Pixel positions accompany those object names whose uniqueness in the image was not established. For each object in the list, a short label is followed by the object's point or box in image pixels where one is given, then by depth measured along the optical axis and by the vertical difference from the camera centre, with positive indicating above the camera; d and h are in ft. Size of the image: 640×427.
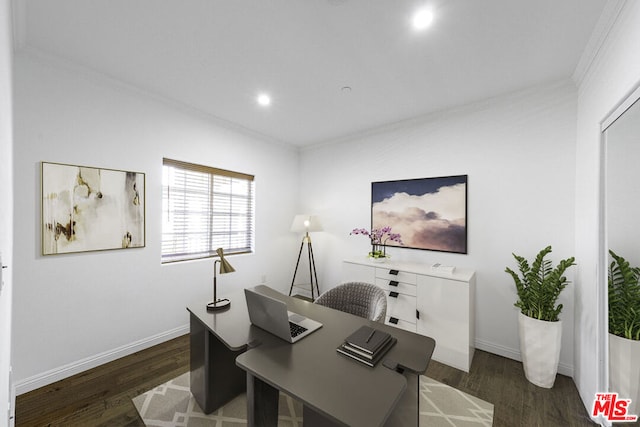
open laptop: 4.25 -1.96
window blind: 9.21 +0.02
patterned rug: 5.58 -4.66
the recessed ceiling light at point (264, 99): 8.41 +3.92
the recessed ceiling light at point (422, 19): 4.95 +3.99
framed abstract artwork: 6.57 +0.04
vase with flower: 10.10 -1.09
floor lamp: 12.36 -0.66
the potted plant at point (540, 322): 6.50 -2.83
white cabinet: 7.50 -2.92
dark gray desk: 3.02 -2.26
